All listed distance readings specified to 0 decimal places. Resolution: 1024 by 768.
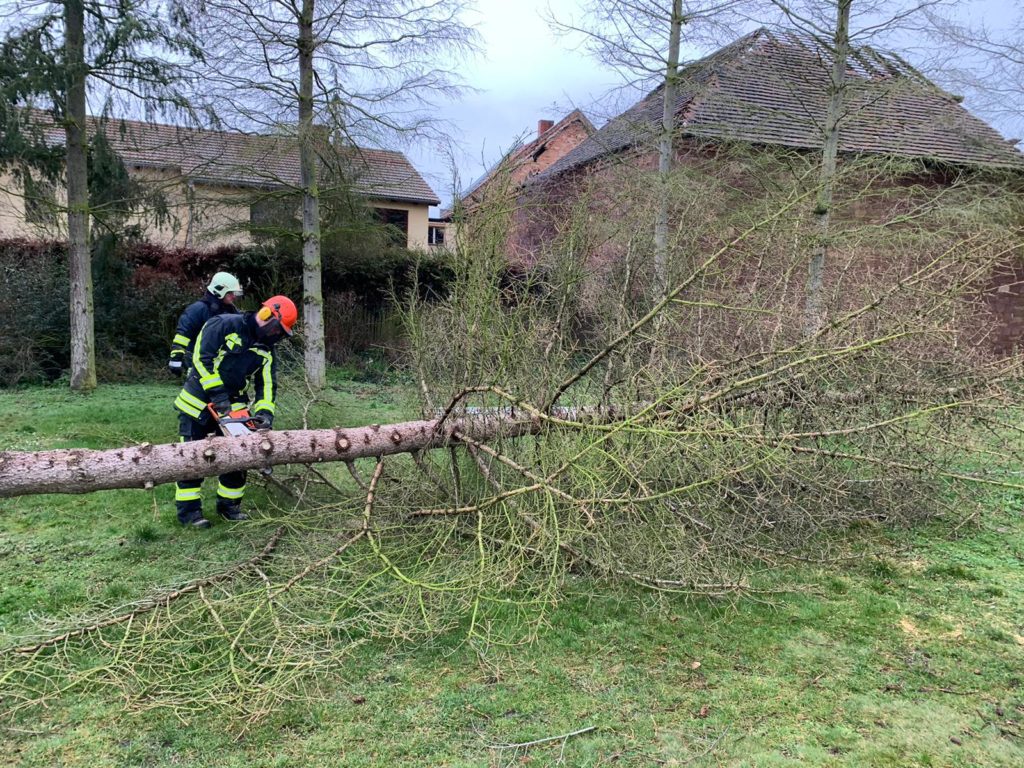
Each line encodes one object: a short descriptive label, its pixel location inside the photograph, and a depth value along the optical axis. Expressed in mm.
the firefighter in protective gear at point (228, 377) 4211
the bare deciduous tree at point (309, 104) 8273
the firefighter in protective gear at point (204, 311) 4859
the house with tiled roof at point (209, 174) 8602
